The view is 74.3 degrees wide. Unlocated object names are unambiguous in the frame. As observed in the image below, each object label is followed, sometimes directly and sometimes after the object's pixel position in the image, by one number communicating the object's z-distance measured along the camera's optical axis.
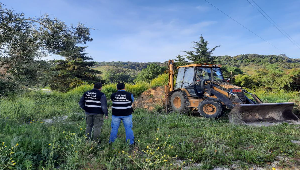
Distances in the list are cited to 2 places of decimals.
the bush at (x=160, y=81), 18.45
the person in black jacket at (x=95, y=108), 4.64
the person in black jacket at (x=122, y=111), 4.65
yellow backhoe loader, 7.41
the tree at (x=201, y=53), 27.13
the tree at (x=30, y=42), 7.10
